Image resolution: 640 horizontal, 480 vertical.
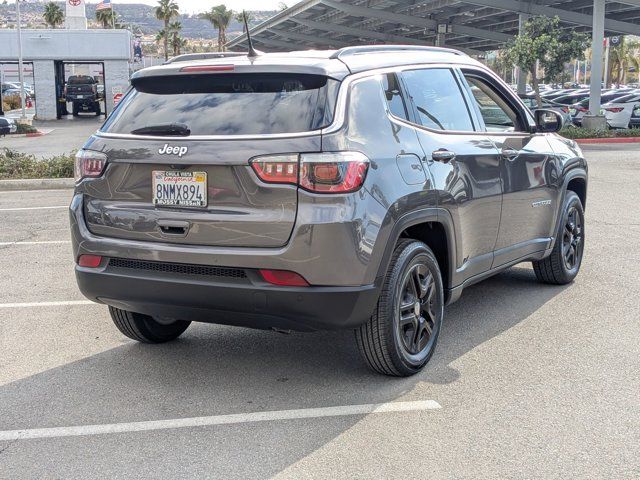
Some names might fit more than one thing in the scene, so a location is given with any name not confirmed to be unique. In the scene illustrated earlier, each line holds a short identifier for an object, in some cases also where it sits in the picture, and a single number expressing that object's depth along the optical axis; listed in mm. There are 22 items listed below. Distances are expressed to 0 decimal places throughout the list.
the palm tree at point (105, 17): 96625
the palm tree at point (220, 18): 93500
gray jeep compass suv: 4379
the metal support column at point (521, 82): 41003
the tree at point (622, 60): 87750
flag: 71225
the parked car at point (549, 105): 28803
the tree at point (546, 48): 29406
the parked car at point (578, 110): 30812
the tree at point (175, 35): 95812
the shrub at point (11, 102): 56475
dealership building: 46062
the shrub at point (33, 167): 15805
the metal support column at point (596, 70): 28562
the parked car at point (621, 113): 29109
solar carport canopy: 35875
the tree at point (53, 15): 94438
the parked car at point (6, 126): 33062
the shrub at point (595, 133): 26806
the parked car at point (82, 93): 46688
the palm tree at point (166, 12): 90688
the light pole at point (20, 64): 42125
